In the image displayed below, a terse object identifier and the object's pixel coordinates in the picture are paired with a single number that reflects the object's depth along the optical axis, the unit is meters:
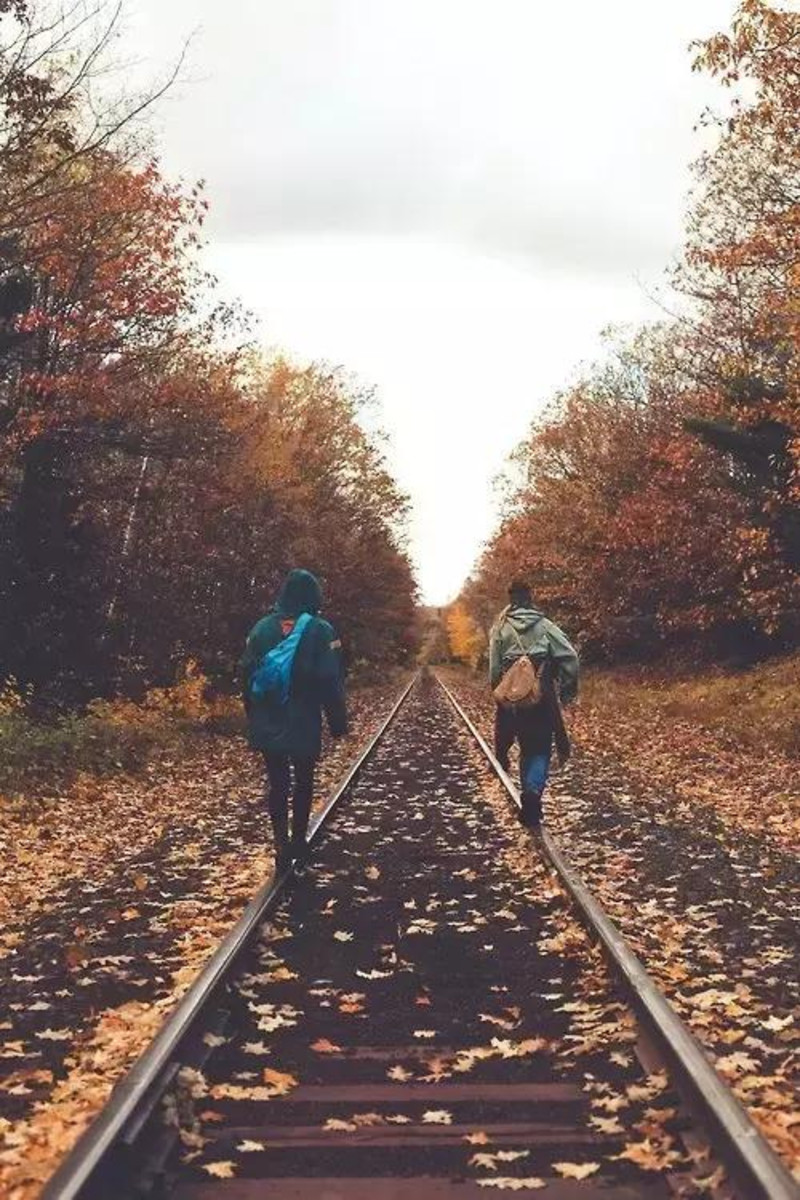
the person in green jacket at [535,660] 10.28
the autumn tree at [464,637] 92.61
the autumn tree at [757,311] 14.48
